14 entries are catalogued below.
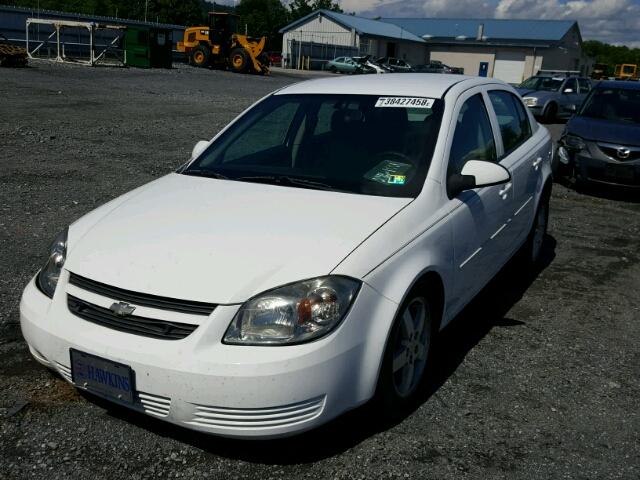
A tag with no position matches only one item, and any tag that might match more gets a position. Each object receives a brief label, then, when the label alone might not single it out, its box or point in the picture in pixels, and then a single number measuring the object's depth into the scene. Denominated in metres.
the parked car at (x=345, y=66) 43.70
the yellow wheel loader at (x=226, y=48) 33.44
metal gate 50.84
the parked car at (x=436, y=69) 41.22
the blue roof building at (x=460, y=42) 58.25
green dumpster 31.05
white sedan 2.57
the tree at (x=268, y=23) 79.94
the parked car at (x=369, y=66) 42.00
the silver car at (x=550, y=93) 18.94
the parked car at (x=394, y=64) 42.52
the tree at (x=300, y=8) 90.31
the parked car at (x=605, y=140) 8.83
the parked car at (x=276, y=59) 53.67
